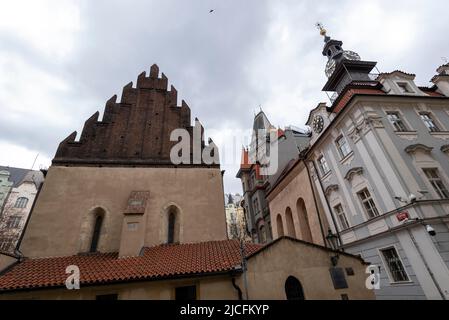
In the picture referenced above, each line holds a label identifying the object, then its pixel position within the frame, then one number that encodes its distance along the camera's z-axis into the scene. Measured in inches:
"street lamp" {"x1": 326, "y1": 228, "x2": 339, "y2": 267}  353.1
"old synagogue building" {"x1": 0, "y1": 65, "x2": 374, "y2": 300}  316.5
